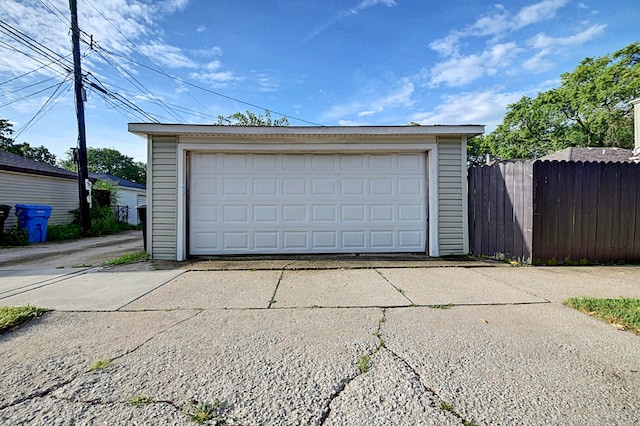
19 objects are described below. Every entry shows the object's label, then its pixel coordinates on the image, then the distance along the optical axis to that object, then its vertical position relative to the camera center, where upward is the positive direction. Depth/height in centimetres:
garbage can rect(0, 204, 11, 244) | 839 -8
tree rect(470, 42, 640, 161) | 1930 +779
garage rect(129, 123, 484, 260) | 599 +46
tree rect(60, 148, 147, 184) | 4003 +673
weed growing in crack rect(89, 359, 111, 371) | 199 -108
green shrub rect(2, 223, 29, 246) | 847 -76
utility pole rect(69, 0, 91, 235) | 966 +279
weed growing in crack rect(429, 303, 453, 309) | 316 -103
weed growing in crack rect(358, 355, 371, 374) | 198 -108
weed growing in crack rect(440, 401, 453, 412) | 158 -107
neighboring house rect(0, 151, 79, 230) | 945 +95
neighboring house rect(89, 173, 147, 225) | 1645 +87
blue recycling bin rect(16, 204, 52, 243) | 905 -25
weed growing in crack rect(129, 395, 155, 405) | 164 -109
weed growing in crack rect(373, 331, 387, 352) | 230 -106
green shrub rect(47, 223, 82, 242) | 975 -71
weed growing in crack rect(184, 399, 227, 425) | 150 -108
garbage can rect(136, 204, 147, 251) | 661 -6
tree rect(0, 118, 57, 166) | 2614 +677
